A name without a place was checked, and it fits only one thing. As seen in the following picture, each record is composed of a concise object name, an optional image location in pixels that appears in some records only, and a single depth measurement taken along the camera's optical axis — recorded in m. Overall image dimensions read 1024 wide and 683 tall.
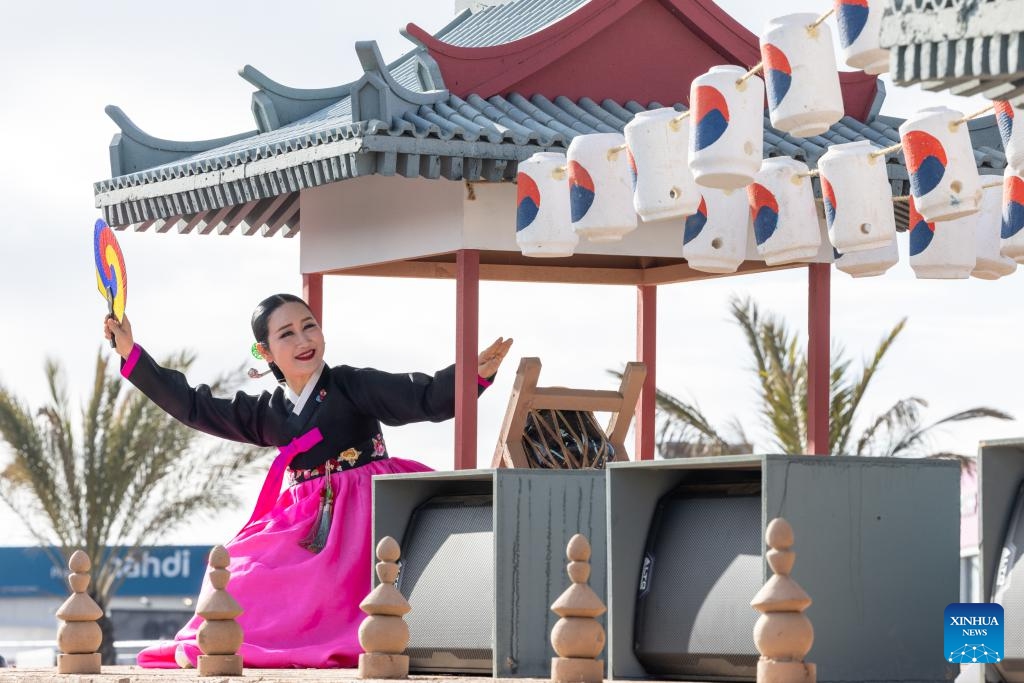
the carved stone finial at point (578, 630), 7.84
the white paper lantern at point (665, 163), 9.70
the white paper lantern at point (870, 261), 10.83
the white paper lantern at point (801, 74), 8.94
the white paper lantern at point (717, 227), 10.70
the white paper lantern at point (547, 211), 10.98
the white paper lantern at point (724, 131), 9.02
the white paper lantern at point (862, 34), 8.26
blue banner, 51.65
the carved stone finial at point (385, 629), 8.64
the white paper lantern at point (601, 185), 10.37
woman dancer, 11.16
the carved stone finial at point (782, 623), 7.15
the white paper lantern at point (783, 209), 10.44
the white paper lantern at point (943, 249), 10.75
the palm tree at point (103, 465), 30.18
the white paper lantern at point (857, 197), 10.09
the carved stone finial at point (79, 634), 10.25
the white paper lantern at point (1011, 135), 8.79
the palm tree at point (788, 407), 27.82
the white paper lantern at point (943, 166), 9.48
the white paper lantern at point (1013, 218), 10.39
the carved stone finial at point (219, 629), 9.27
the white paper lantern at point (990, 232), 11.01
